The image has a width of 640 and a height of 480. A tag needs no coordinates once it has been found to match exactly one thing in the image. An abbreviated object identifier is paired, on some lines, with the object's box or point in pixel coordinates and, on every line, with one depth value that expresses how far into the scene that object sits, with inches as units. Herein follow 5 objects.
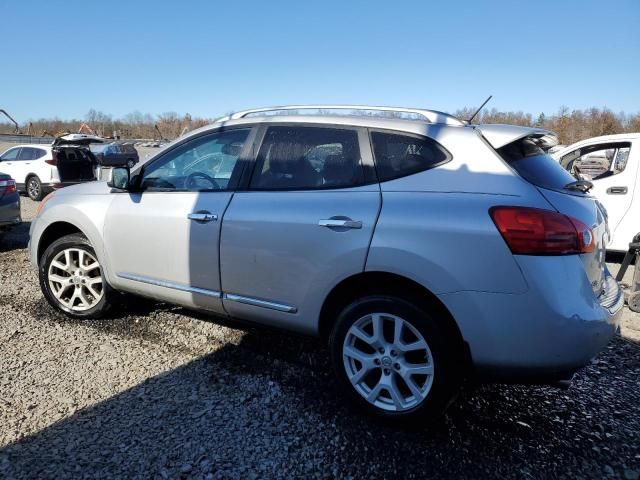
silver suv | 86.6
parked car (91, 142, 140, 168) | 834.8
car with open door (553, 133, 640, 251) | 249.8
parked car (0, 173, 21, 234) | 261.1
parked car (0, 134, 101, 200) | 480.4
